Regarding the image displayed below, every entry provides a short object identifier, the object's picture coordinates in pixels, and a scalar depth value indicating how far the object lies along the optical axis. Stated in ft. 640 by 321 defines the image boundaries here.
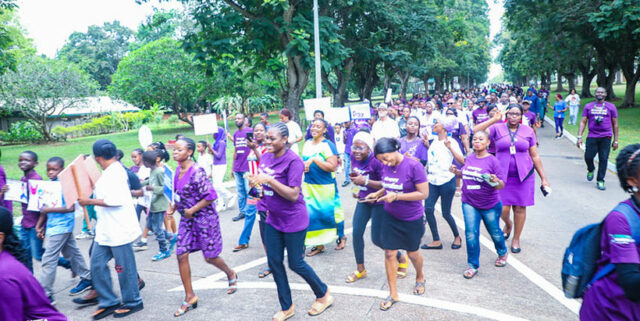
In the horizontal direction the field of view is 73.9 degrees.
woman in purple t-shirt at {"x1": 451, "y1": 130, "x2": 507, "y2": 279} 15.83
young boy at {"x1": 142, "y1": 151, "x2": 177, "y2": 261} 19.92
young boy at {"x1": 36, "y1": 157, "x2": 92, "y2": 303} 15.02
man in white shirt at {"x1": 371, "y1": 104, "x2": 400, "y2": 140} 28.81
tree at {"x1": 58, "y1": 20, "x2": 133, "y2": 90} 225.35
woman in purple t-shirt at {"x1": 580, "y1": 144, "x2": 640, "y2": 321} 7.06
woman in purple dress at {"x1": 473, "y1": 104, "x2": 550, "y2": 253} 18.26
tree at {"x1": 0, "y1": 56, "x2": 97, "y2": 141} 86.58
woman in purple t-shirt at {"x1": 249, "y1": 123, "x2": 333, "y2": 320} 13.00
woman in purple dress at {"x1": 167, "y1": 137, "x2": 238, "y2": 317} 14.17
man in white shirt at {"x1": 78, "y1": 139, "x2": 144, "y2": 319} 13.71
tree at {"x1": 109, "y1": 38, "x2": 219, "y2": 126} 103.65
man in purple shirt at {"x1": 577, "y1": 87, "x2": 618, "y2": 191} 28.43
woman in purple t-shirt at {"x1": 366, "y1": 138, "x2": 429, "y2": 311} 13.37
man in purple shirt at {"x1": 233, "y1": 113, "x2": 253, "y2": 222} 24.86
